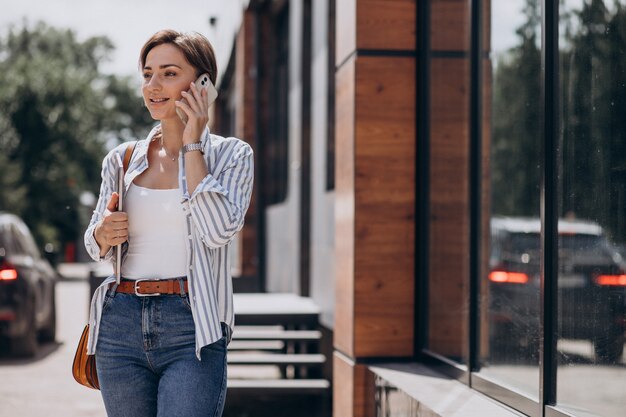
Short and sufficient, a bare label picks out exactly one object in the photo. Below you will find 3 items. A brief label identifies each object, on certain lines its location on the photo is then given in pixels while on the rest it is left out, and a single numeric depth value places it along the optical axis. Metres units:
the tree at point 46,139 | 40.34
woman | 3.05
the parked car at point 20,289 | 11.59
